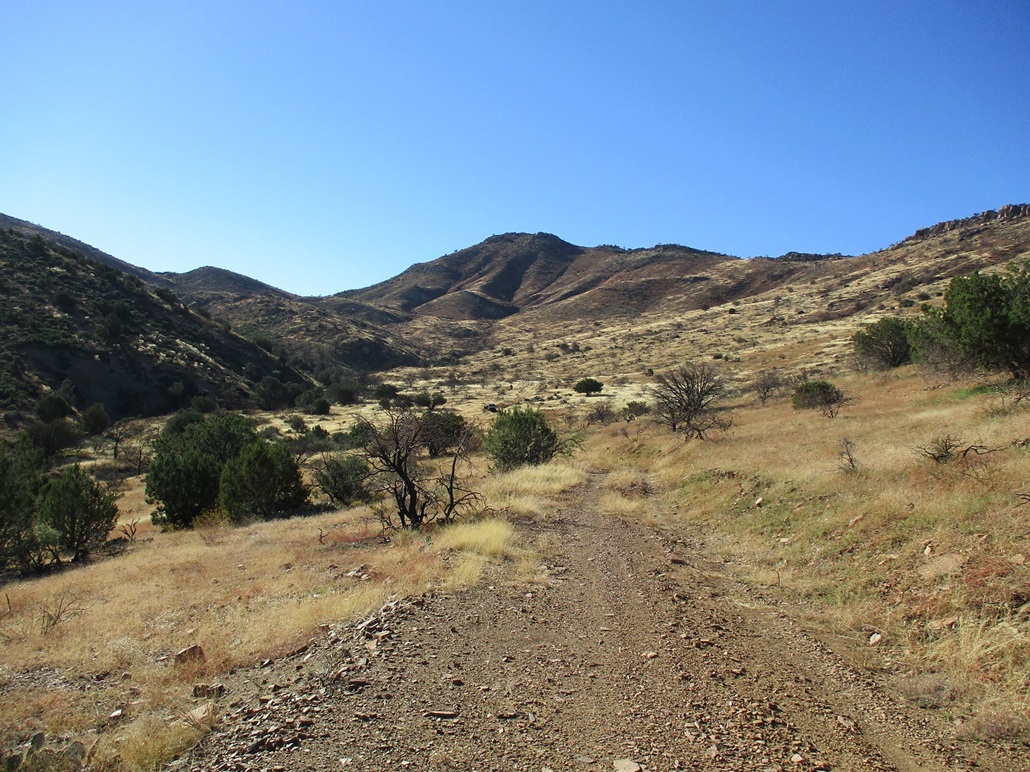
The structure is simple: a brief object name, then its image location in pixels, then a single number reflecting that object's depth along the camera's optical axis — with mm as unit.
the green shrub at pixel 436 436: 14156
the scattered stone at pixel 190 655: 6375
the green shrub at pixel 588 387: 52081
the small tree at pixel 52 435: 35969
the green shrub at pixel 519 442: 23500
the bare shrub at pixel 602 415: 37788
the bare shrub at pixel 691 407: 24281
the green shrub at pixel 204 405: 48312
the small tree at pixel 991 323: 18391
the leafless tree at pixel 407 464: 13422
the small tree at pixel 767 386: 35750
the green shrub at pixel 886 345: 32781
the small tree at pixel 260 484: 20188
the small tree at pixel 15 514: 15461
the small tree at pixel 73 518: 16469
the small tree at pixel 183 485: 21438
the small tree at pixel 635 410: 38000
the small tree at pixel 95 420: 41156
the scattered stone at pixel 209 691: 5508
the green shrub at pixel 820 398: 24062
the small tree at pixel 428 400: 50469
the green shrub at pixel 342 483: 21359
